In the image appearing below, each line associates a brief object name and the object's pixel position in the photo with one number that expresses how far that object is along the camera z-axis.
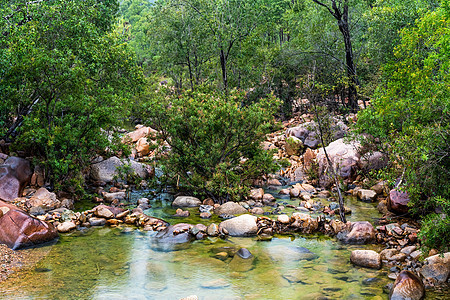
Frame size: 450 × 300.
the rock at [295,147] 20.34
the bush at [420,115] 7.45
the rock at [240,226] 10.52
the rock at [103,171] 16.64
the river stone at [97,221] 11.32
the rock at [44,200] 11.88
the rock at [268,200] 13.61
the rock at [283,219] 10.94
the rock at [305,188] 15.22
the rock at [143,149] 22.91
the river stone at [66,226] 10.60
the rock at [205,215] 12.11
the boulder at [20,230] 9.04
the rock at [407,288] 6.53
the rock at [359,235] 9.66
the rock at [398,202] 10.73
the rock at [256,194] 13.84
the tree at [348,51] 20.68
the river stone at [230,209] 12.38
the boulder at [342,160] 15.67
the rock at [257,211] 12.20
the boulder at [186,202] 13.66
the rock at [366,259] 8.16
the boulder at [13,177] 11.98
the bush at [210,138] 13.34
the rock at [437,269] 7.18
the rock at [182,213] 12.34
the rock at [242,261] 8.43
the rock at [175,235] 10.18
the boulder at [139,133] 25.72
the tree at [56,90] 11.98
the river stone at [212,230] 10.45
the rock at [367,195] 13.62
